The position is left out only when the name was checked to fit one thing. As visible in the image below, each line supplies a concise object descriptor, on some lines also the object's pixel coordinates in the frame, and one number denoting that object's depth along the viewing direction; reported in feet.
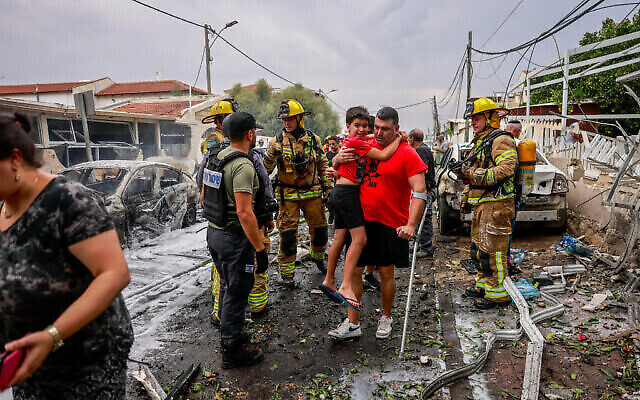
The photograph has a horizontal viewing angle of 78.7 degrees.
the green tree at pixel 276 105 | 143.54
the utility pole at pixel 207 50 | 63.19
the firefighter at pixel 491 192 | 13.69
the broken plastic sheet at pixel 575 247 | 18.25
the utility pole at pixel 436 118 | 156.35
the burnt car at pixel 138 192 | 21.39
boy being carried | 11.51
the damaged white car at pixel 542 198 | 20.68
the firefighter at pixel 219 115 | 14.62
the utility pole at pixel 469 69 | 68.56
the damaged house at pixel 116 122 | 44.80
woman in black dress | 4.73
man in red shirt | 11.03
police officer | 10.07
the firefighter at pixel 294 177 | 15.66
